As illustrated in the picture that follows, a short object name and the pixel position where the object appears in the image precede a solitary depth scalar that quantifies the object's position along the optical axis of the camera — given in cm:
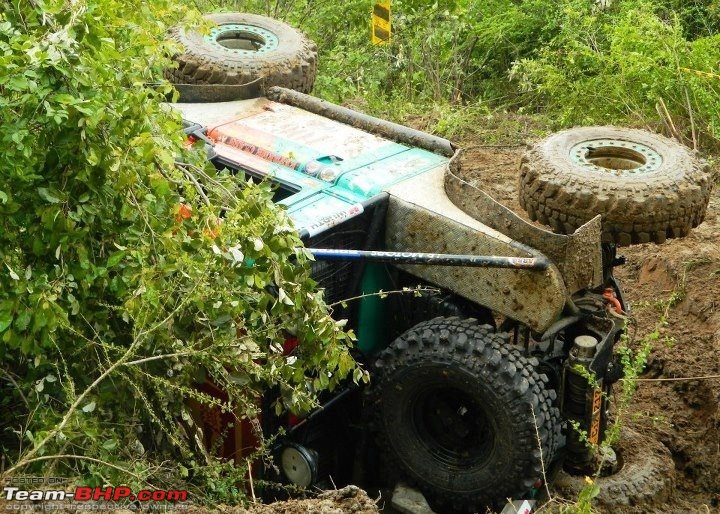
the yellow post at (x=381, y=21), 847
